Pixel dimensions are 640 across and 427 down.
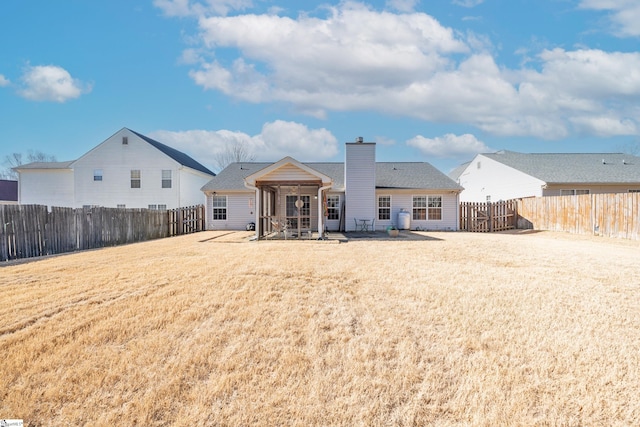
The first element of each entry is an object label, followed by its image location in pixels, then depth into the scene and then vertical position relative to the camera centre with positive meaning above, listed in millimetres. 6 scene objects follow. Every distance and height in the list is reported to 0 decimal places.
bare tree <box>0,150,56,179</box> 57469 +9736
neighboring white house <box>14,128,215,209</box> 24891 +2971
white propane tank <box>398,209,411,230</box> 20641 -490
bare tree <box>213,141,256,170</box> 46906 +7930
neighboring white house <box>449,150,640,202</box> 23156 +2579
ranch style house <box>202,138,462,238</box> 20406 +799
